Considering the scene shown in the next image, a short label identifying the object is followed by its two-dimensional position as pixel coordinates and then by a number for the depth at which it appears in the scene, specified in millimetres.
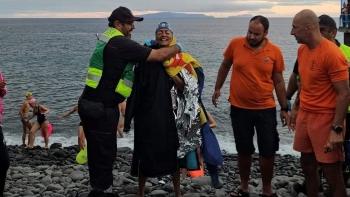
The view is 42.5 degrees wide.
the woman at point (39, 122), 15547
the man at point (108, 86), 5027
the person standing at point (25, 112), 16031
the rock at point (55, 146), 16506
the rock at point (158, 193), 6172
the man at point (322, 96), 4508
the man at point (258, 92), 5691
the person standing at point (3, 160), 5684
